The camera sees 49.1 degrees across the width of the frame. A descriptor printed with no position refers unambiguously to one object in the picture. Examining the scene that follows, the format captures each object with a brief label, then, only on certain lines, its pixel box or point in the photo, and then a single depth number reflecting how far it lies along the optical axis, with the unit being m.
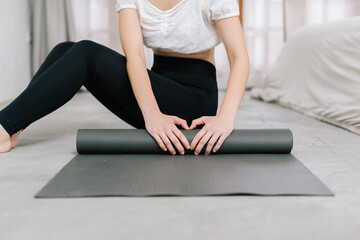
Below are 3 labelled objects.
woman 1.23
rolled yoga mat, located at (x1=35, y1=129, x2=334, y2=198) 0.94
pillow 2.06
